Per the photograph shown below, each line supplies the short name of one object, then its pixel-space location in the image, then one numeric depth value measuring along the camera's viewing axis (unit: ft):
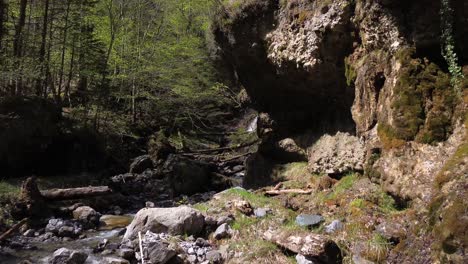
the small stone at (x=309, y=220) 23.54
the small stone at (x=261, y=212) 27.55
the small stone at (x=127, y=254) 23.50
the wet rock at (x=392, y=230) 19.54
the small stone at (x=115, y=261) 22.54
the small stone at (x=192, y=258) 22.40
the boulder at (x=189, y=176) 48.60
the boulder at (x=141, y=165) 56.59
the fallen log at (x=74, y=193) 36.24
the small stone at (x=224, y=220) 26.32
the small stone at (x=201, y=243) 24.22
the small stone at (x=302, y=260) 18.91
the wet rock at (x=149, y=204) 41.04
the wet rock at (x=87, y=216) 33.61
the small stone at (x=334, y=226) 22.35
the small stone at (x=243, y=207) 28.35
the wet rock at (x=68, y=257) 22.66
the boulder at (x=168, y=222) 25.52
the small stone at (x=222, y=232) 24.85
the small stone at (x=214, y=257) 22.18
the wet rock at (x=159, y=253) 21.77
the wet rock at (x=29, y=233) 30.58
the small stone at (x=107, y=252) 24.81
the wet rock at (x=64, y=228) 30.68
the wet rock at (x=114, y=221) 33.53
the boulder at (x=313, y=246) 19.06
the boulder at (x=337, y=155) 33.06
